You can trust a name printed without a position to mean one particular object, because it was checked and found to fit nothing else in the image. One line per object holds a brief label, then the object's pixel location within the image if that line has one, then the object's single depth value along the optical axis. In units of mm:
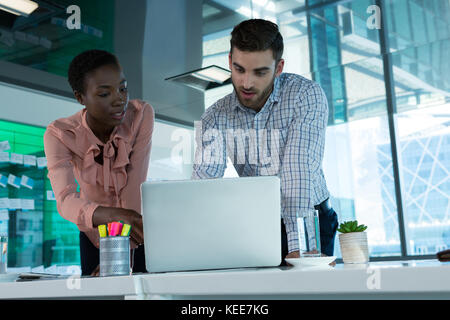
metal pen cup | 1169
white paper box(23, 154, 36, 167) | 4664
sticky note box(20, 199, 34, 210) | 4555
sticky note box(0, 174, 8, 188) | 4438
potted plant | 1261
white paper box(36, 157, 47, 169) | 4777
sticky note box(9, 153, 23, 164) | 4559
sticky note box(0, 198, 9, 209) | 4414
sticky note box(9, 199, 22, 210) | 4477
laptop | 1055
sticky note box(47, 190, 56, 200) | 4773
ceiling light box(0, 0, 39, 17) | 4113
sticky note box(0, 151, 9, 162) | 4484
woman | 1931
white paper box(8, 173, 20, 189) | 4496
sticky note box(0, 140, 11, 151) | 4480
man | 1825
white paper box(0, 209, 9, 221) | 4403
